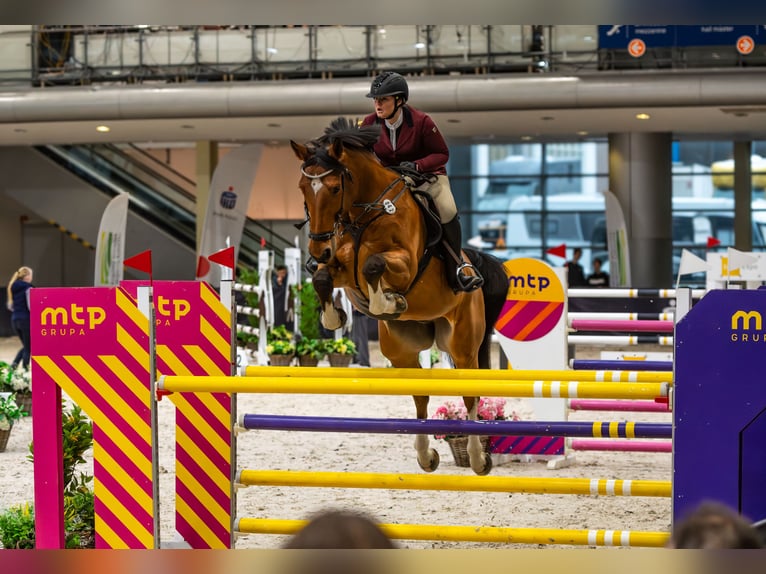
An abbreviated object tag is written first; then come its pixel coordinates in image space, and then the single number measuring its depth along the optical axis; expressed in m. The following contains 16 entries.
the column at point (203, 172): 38.19
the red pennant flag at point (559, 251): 19.02
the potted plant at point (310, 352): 25.62
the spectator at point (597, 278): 35.23
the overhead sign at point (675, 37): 26.91
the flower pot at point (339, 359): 25.59
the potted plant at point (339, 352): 25.62
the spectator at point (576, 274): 36.37
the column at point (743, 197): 44.16
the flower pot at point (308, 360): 25.62
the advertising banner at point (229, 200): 29.22
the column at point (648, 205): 35.12
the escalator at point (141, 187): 39.97
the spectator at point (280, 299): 29.02
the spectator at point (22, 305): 24.22
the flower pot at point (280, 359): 25.64
